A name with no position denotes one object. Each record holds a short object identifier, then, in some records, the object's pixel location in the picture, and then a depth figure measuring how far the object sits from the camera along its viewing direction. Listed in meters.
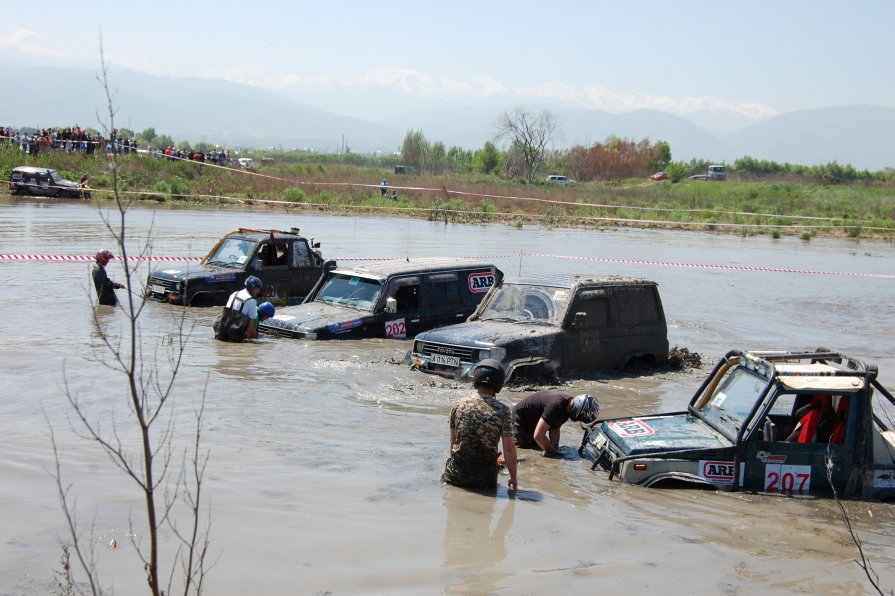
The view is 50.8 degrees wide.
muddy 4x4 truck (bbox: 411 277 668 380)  11.91
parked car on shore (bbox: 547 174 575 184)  91.84
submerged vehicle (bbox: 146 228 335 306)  17.22
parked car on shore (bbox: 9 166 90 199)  41.56
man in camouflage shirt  7.49
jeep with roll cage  8.36
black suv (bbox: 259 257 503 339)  14.18
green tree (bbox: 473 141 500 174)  119.50
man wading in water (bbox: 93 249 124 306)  15.87
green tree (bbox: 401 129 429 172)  121.94
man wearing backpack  13.92
